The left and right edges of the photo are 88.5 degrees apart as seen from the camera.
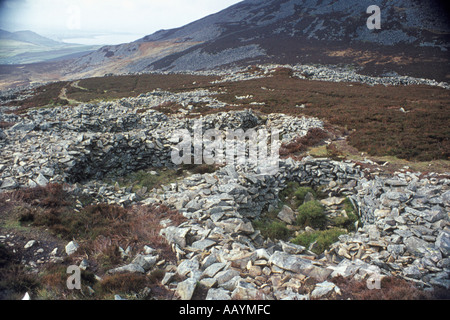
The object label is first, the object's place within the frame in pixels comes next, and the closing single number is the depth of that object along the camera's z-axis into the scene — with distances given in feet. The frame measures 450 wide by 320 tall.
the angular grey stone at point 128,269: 19.25
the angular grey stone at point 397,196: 27.78
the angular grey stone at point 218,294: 15.87
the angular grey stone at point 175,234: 23.39
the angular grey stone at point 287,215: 33.30
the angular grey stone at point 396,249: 21.40
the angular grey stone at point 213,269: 18.47
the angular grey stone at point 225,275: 17.64
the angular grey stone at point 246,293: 15.74
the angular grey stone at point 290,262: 19.07
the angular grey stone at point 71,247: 21.46
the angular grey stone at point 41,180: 32.68
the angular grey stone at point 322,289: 16.01
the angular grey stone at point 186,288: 16.25
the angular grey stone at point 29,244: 21.27
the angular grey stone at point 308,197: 37.68
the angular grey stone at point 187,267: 19.16
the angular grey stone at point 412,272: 18.20
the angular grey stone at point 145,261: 20.11
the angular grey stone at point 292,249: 23.39
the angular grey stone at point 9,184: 31.07
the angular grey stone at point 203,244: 22.58
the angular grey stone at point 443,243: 19.62
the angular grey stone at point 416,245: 20.61
